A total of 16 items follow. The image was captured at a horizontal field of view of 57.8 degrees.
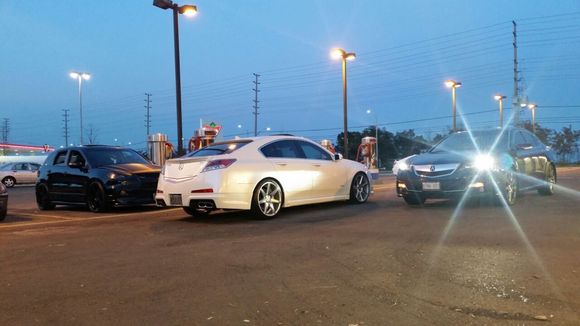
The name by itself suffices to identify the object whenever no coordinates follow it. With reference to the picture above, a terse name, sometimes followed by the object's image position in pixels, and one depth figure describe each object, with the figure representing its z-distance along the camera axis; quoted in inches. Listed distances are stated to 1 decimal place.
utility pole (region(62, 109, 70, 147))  3225.9
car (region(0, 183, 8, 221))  387.5
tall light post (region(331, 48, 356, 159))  1013.2
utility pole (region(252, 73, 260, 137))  3086.4
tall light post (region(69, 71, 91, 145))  1614.2
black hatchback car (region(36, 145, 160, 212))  427.8
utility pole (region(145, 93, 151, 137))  3224.7
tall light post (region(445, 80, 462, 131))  1384.1
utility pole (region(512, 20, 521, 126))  2142.0
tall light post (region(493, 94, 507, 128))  1765.0
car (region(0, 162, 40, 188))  1111.0
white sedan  334.0
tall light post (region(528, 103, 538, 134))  2188.1
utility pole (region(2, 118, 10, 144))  3754.9
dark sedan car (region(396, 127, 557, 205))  371.2
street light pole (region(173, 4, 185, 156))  617.0
